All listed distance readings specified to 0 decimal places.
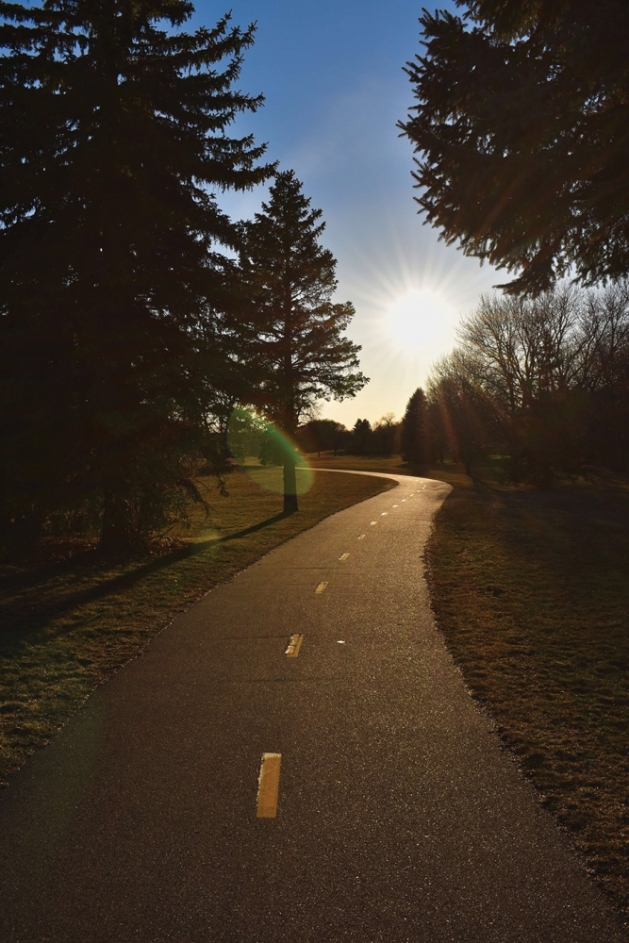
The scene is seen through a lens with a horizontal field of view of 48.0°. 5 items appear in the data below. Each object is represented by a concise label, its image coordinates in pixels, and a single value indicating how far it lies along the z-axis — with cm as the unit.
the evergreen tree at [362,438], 12275
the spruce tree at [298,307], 2648
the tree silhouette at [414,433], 7989
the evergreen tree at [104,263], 1203
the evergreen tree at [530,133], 819
